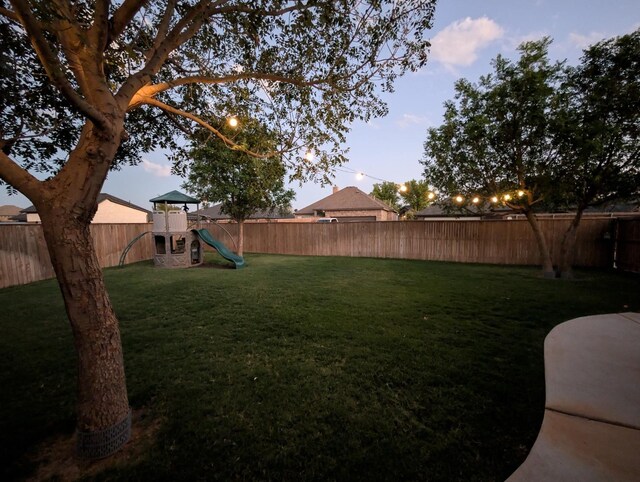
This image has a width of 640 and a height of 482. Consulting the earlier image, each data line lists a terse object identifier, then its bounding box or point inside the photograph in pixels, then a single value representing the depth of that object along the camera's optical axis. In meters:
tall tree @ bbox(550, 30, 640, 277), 6.90
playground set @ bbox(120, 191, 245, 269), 12.17
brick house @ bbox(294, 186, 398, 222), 31.78
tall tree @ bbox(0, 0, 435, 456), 1.94
